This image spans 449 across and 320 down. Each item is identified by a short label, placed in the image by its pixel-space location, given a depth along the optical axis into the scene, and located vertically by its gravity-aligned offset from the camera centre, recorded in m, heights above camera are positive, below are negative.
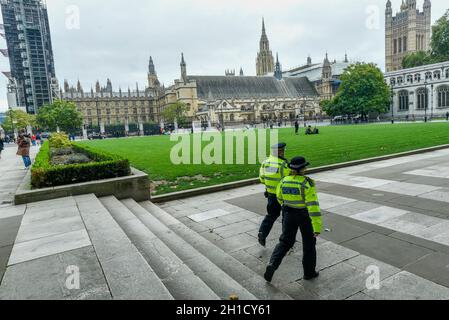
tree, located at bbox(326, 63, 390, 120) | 59.53 +4.70
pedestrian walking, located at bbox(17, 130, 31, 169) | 15.01 -0.50
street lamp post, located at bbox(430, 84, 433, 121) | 66.06 +2.44
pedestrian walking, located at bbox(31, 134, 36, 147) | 43.31 -0.54
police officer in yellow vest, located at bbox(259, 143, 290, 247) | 5.24 -0.97
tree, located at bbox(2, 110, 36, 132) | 72.29 +4.11
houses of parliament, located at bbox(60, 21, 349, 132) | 95.38 +10.03
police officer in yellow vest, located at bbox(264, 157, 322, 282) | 4.10 -1.28
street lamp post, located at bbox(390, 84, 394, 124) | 73.13 +2.69
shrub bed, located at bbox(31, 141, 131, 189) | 8.10 -1.06
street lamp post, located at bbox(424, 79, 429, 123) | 65.81 +3.06
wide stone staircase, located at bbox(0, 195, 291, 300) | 3.51 -1.91
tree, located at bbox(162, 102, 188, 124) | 82.25 +3.97
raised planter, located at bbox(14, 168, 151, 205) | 7.74 -1.49
